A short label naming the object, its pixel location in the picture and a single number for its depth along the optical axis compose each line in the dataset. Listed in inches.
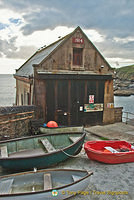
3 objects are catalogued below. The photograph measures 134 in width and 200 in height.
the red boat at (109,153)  342.0
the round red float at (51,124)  481.4
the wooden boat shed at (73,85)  536.1
